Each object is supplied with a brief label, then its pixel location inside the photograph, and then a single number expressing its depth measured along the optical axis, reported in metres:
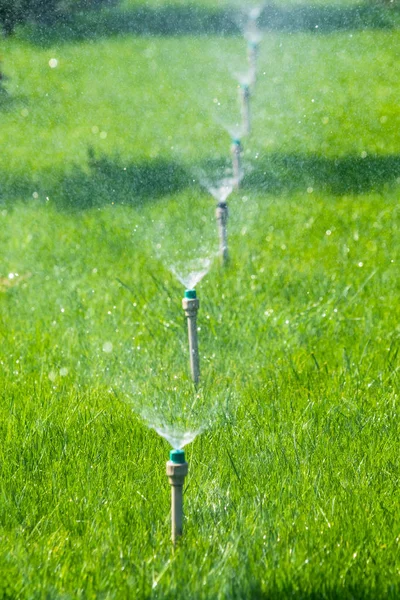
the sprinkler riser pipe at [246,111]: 17.64
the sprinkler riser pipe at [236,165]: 13.57
